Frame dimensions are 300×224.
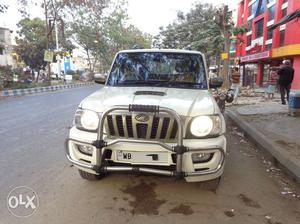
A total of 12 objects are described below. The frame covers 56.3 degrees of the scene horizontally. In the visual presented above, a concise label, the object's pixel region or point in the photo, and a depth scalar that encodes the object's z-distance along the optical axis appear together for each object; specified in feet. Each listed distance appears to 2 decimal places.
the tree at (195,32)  62.38
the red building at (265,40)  63.26
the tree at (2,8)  48.87
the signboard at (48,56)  77.05
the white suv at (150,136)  10.00
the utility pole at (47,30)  81.51
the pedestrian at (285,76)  33.46
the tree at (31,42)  118.52
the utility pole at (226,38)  46.88
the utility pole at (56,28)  83.46
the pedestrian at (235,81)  40.52
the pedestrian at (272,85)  46.47
